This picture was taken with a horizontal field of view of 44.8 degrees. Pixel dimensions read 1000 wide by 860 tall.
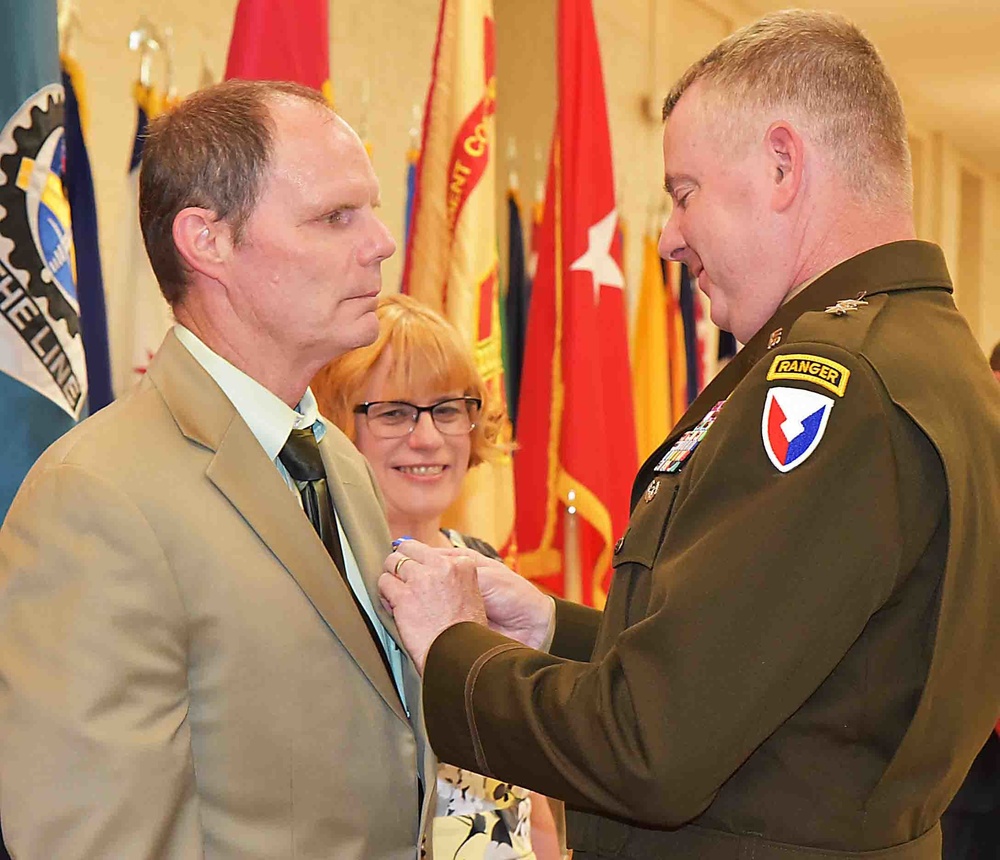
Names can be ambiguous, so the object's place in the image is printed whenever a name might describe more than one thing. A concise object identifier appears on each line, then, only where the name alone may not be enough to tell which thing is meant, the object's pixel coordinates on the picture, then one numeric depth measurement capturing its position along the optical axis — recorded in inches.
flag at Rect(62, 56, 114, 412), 104.0
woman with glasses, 100.7
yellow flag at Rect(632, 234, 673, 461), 189.3
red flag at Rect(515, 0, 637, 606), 157.9
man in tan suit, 49.3
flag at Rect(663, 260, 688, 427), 195.0
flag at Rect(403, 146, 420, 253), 149.5
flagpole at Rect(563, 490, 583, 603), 159.8
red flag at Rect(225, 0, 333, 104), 114.3
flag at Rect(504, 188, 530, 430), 176.4
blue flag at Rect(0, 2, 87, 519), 79.0
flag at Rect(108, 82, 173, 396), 111.0
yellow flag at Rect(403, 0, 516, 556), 132.8
